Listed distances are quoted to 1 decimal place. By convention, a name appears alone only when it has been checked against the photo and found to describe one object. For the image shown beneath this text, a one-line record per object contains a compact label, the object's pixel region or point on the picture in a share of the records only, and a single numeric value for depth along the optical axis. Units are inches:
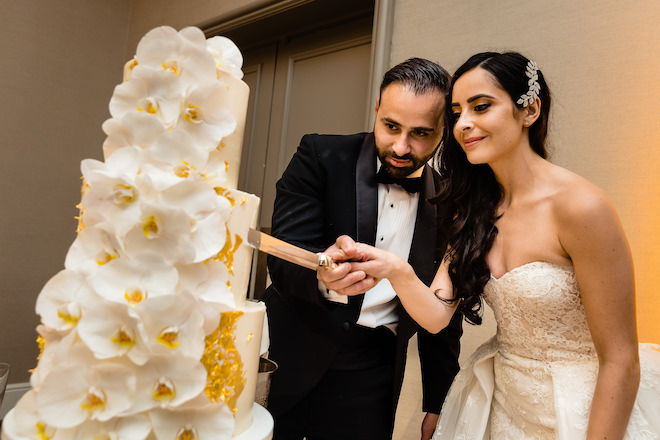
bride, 44.4
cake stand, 31.9
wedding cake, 24.4
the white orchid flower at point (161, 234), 24.7
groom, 59.1
